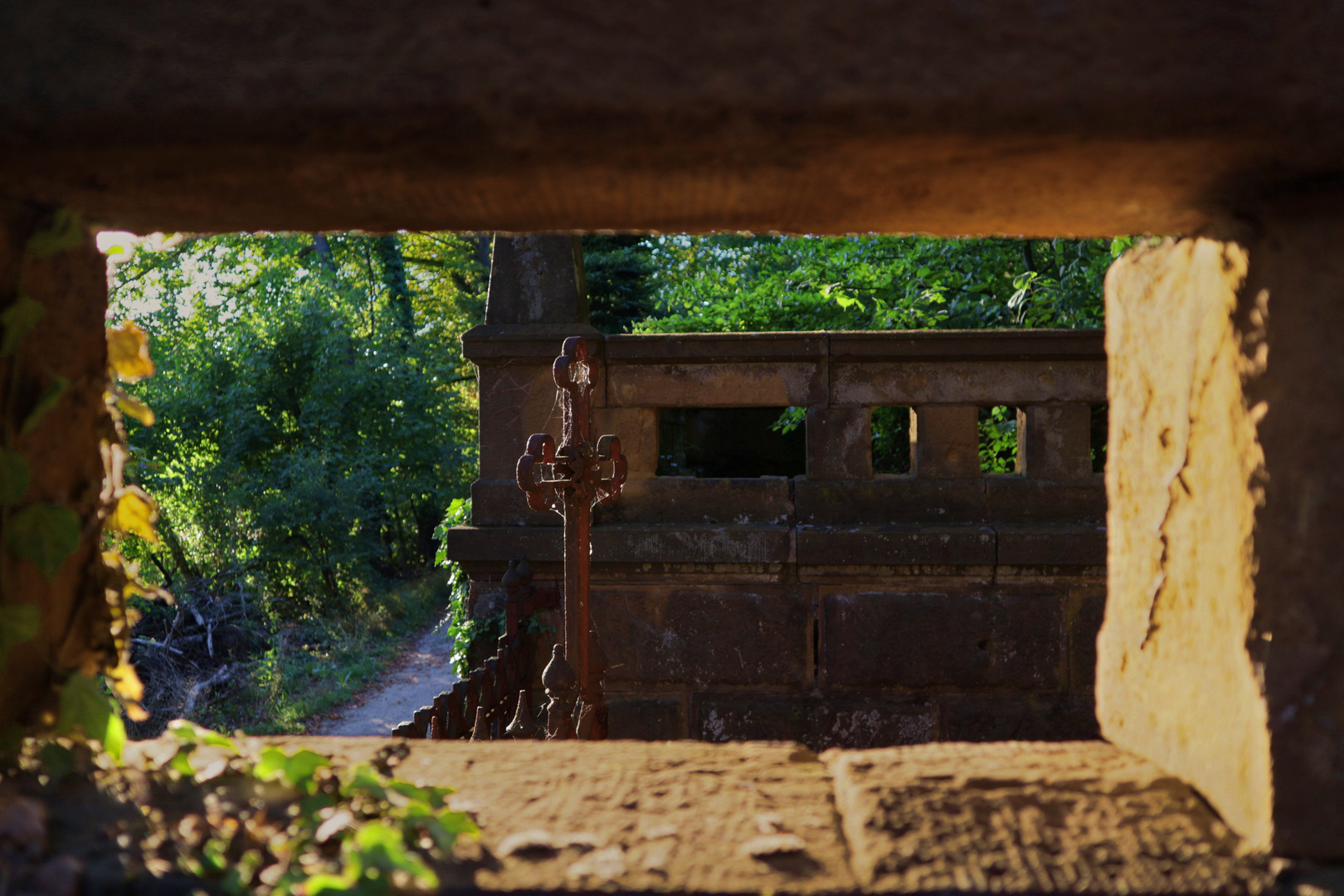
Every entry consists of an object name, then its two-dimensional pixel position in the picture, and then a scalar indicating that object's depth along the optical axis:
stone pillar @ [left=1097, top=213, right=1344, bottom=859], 1.01
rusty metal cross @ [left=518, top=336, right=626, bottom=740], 3.17
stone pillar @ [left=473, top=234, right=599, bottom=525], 4.38
